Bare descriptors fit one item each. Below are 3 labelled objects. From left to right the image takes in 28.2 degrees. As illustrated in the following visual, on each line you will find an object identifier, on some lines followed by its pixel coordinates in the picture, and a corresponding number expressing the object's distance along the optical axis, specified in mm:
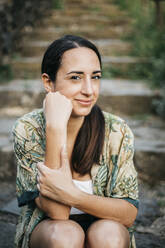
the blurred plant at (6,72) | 4797
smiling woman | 1632
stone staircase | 3057
